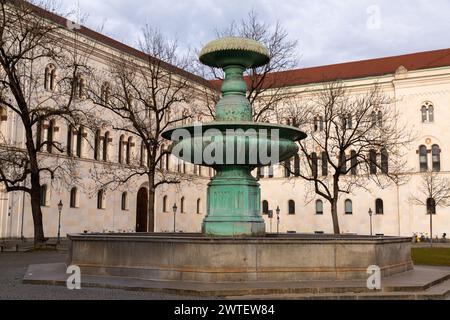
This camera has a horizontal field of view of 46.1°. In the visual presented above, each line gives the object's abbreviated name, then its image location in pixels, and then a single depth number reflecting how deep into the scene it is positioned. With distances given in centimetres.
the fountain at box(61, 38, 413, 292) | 1047
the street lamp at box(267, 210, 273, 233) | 5818
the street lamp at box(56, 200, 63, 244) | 3827
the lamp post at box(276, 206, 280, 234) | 5644
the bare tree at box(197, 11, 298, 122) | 2967
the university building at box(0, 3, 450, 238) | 3981
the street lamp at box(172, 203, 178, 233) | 4841
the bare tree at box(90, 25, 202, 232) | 2894
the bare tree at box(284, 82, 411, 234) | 4612
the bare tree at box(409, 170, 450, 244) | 4951
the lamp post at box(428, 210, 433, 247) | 4787
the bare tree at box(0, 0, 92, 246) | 2409
